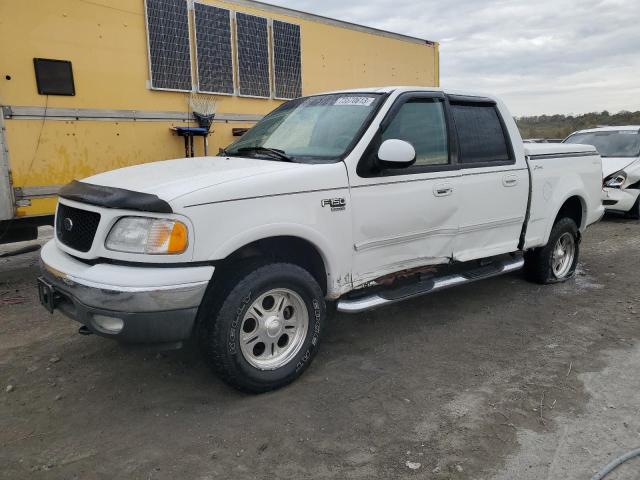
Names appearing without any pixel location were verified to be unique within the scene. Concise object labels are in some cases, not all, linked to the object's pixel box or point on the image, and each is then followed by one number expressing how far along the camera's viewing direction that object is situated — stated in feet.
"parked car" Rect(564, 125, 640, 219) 32.63
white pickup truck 9.57
